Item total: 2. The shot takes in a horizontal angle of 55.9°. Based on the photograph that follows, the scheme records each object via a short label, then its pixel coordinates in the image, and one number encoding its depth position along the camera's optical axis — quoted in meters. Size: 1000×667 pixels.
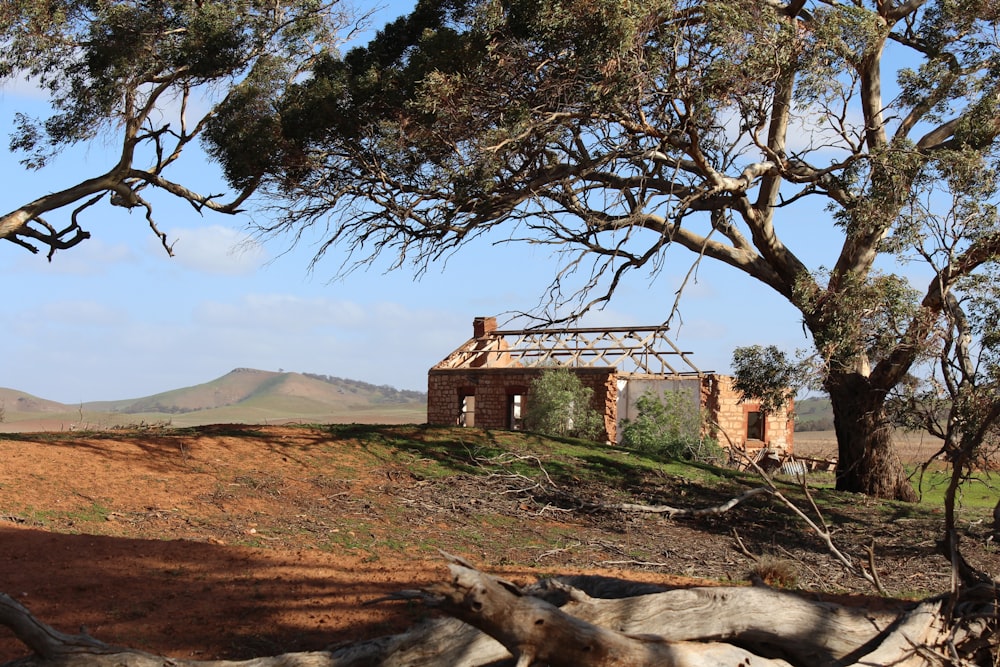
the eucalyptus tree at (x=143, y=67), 18.41
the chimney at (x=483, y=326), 32.31
